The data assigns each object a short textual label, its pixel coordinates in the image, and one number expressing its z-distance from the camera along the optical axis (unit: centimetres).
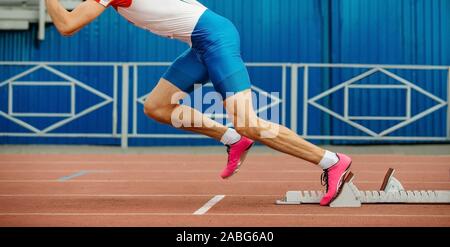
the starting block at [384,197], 1020
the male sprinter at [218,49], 933
